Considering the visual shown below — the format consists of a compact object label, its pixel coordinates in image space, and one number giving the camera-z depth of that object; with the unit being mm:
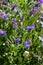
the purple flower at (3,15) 1434
